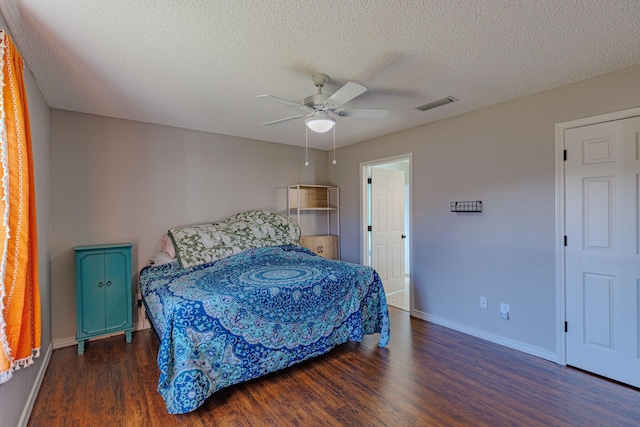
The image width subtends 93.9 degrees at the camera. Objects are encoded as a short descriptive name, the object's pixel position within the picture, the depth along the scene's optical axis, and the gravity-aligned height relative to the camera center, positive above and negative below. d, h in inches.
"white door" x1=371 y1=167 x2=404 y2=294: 179.6 -9.6
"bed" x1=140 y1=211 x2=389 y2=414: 77.1 -29.6
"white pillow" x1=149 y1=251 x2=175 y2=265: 129.1 -19.8
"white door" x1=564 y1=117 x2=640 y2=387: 88.2 -12.6
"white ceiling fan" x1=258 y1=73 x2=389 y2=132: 85.0 +31.5
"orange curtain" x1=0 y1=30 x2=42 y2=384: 53.9 -2.3
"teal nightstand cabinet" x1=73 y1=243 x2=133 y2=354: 112.4 -29.7
